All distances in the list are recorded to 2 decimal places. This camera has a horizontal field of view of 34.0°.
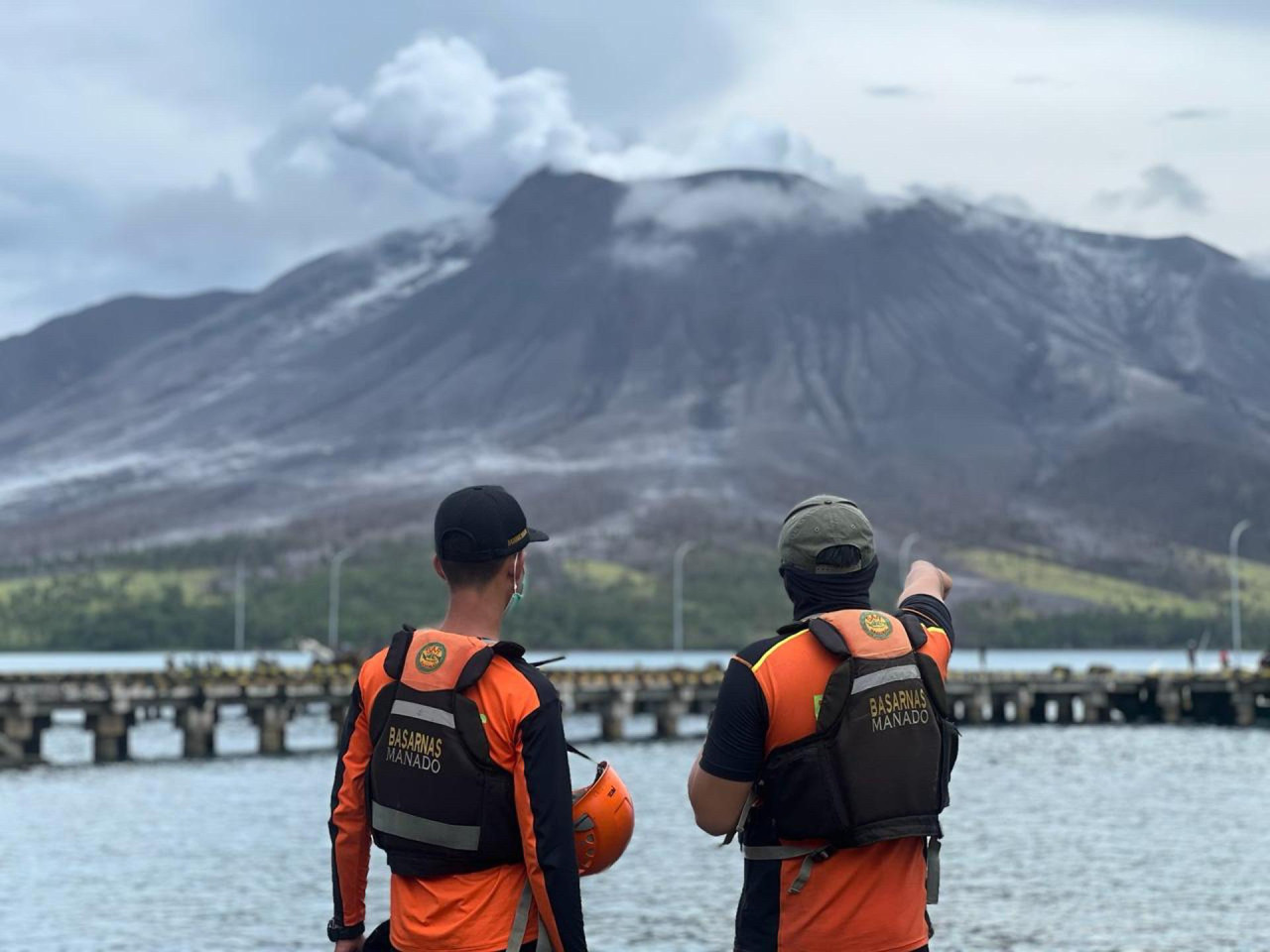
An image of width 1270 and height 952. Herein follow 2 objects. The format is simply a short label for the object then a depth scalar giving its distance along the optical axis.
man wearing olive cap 7.38
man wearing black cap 7.33
